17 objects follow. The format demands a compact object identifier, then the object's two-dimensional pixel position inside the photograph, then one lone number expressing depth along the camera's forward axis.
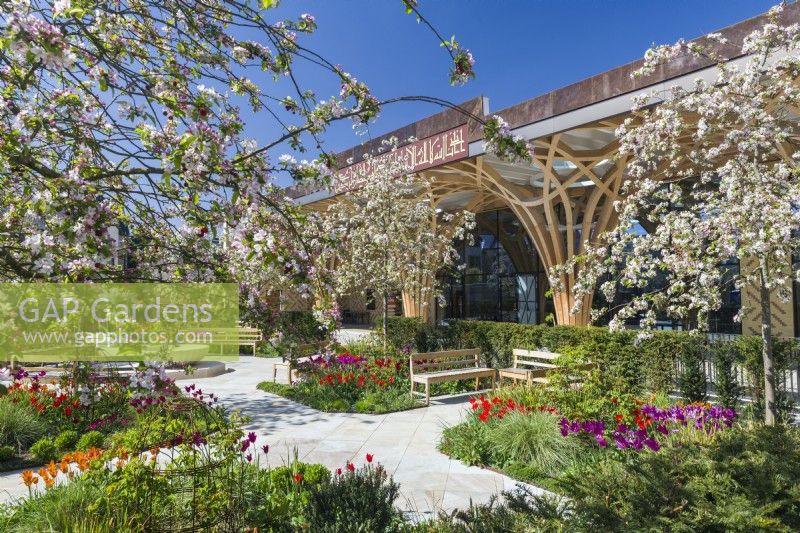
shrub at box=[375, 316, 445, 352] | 13.59
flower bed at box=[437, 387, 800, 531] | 2.85
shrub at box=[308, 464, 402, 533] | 3.34
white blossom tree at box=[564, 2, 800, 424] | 5.22
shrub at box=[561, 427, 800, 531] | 2.74
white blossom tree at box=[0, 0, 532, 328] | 2.26
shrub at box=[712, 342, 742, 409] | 7.80
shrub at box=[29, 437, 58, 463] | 6.00
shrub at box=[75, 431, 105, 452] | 6.21
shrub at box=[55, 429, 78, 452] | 6.25
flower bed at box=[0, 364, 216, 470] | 6.05
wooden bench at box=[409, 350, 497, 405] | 9.26
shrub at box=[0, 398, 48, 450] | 6.35
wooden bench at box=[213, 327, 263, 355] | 14.01
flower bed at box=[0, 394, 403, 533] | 3.15
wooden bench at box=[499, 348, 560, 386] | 9.05
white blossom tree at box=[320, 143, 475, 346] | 12.71
